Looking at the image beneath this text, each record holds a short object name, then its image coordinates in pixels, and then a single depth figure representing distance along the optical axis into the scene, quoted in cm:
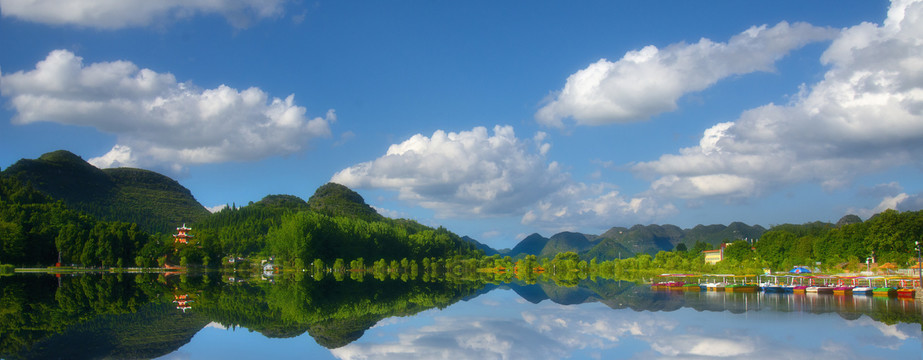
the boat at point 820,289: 5254
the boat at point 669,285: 6123
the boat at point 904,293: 4593
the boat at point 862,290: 5009
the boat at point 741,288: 5678
